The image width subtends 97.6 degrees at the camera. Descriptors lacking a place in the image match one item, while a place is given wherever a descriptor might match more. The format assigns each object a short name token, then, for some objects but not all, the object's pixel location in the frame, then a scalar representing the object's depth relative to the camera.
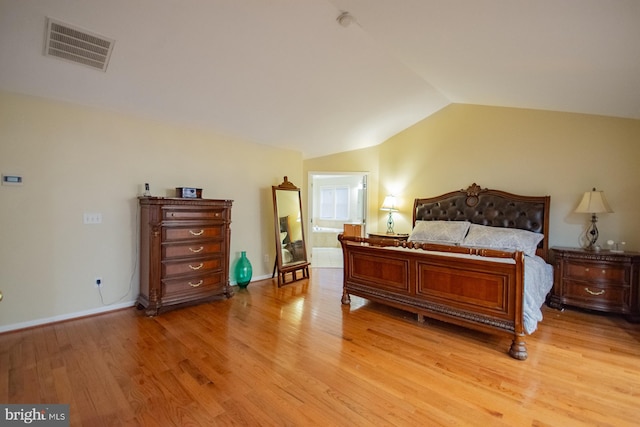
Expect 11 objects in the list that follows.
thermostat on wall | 2.62
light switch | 3.05
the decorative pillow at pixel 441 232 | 3.87
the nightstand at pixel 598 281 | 3.02
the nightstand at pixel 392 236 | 4.69
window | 9.06
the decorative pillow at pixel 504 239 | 3.36
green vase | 4.18
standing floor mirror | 4.49
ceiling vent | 2.11
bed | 2.40
